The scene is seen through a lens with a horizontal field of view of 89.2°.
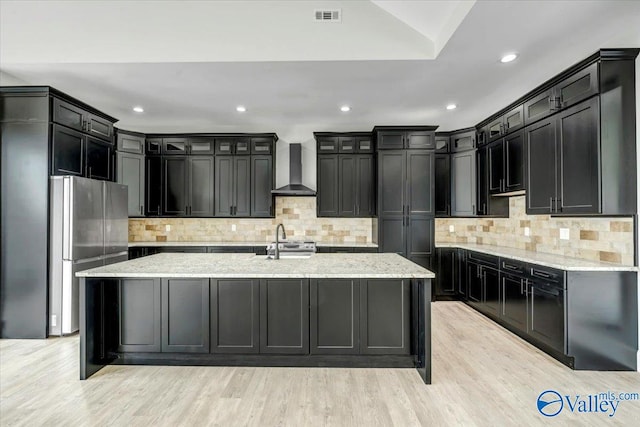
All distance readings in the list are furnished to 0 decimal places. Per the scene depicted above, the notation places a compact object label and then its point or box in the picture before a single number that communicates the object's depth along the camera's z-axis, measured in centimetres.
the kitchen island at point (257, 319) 277
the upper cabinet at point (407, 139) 495
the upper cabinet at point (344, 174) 525
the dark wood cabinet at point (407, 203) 494
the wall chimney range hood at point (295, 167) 540
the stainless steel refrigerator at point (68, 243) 354
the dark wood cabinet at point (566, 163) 281
